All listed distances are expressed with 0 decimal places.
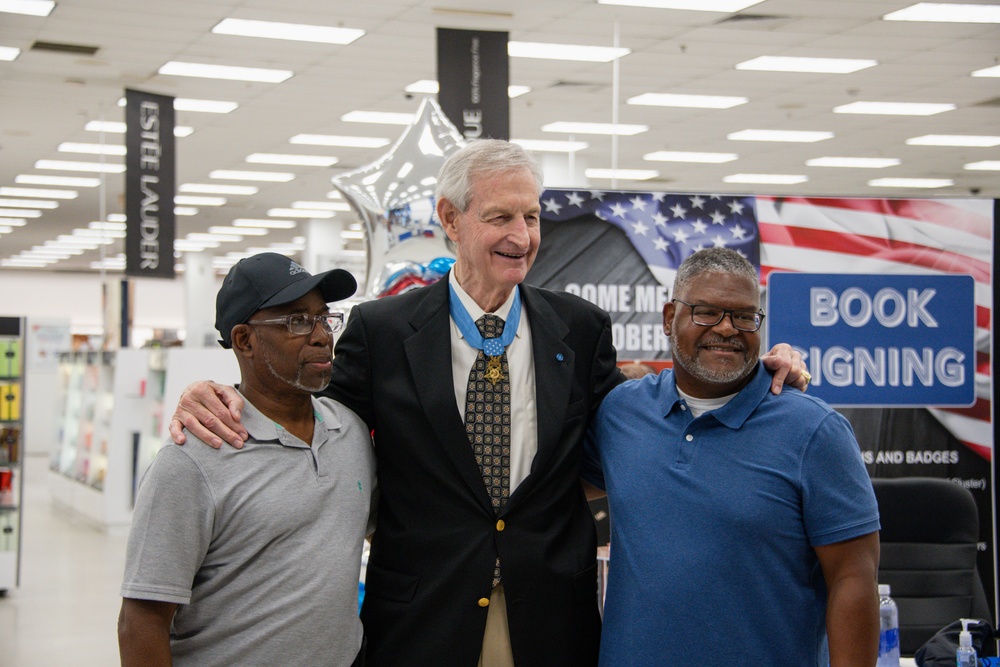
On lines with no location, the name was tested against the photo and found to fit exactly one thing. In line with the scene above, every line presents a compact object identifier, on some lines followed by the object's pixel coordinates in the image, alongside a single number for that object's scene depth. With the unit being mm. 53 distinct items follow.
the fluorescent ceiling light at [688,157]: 14312
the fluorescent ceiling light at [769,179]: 16141
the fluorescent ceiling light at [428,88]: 10508
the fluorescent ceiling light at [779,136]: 12930
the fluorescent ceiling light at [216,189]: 16797
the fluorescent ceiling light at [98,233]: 21609
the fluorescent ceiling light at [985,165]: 14688
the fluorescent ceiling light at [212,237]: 23141
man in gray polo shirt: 1654
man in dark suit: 2006
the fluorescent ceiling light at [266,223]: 20984
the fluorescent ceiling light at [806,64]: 9648
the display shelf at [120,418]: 9609
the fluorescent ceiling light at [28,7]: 8086
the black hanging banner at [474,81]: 8195
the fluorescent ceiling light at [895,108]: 11328
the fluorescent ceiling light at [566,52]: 9281
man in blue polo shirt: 1794
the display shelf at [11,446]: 7609
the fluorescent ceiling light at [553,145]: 13602
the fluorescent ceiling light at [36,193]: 16891
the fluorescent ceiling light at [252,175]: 15680
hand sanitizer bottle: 2334
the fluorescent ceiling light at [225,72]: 9922
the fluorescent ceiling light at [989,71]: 9898
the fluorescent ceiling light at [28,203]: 17922
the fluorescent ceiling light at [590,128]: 12500
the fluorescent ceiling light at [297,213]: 19609
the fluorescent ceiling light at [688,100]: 11047
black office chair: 3533
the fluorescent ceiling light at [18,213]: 18953
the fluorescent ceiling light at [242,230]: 22078
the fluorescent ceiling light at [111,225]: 20266
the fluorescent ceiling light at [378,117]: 11852
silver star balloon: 3426
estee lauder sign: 10547
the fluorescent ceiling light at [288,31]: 8648
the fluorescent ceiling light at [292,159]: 14430
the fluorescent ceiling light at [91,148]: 13484
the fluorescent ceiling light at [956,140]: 12977
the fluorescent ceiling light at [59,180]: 15753
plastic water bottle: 2541
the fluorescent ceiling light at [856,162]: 14547
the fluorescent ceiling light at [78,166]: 14664
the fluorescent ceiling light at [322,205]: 18688
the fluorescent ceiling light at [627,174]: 15651
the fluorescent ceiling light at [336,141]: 13172
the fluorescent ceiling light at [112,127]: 12277
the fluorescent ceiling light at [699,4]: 7992
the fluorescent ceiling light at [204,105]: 11273
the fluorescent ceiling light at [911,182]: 16109
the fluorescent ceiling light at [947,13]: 8148
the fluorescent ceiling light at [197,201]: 18000
